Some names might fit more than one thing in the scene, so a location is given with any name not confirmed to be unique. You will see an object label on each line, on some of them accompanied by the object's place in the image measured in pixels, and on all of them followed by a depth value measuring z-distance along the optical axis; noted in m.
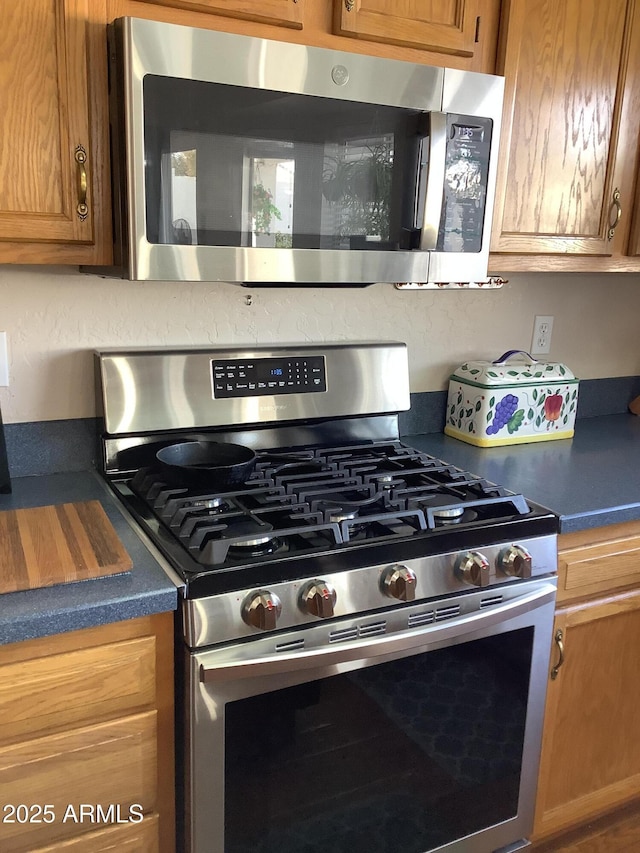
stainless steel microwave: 1.20
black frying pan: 1.37
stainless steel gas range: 1.15
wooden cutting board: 1.07
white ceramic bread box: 1.88
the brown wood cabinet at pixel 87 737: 1.04
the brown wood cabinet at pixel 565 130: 1.55
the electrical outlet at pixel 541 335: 2.13
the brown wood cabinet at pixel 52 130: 1.16
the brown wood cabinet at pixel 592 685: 1.52
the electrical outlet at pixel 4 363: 1.50
